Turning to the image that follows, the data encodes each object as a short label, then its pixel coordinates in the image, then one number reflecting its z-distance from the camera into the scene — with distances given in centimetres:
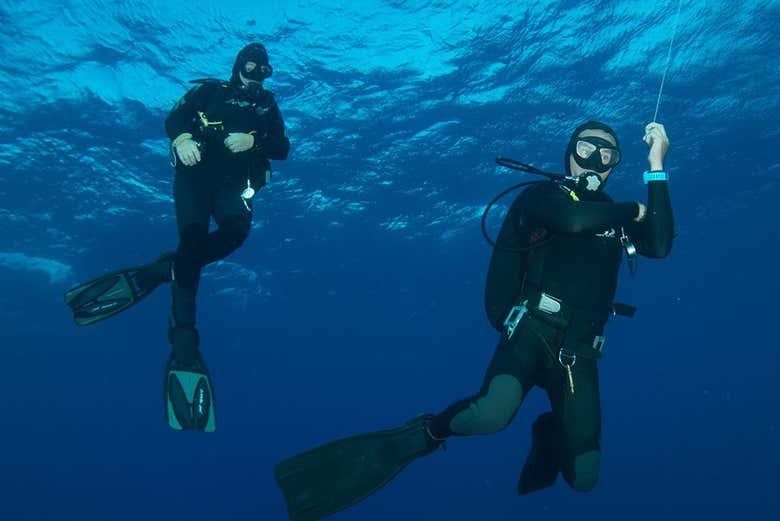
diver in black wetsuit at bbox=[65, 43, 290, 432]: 606
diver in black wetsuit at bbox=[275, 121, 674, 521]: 461
